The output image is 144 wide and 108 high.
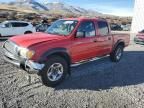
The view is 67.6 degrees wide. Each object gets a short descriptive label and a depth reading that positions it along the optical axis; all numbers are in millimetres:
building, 16544
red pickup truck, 2995
